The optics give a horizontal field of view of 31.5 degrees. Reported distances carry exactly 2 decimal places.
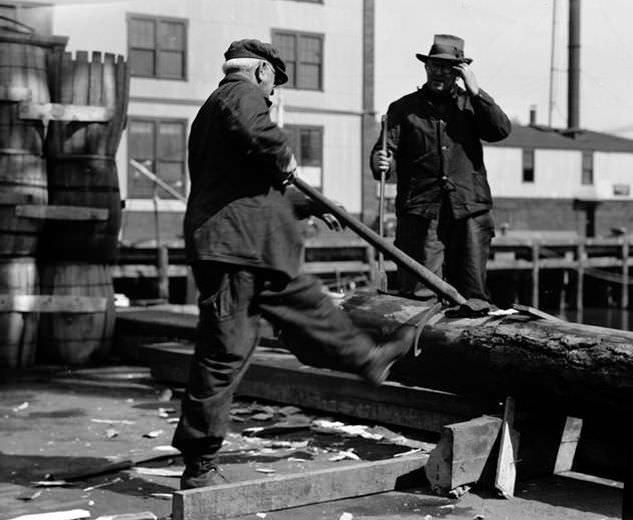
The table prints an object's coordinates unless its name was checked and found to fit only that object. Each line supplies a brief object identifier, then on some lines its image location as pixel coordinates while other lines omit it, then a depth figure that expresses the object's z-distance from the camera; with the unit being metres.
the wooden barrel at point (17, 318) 10.55
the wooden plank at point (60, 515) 5.06
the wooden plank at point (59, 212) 10.36
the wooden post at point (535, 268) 39.97
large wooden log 5.48
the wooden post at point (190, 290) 24.47
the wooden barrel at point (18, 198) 10.37
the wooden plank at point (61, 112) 10.50
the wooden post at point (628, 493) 5.17
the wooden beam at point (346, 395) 6.90
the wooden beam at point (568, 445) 6.10
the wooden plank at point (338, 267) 32.14
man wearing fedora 8.04
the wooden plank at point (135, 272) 25.05
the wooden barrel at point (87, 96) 10.67
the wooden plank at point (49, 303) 10.55
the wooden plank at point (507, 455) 5.61
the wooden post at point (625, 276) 43.31
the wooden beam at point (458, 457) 5.54
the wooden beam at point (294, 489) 4.83
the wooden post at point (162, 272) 24.89
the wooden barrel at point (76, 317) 10.80
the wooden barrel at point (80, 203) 10.67
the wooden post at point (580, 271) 41.91
